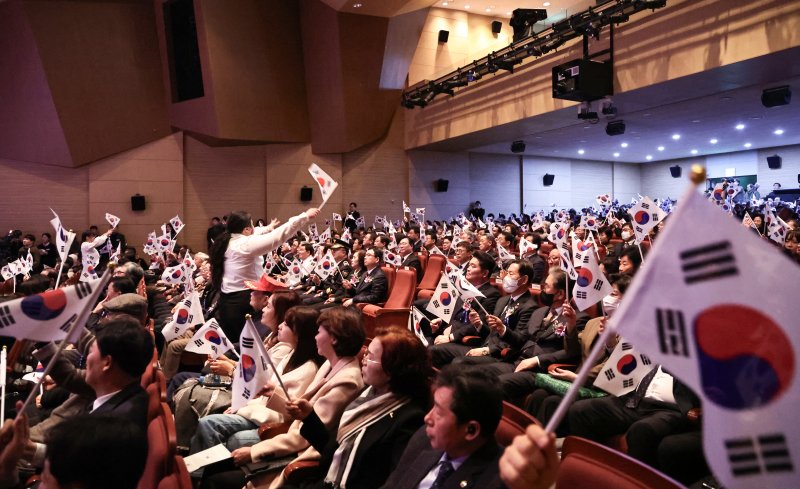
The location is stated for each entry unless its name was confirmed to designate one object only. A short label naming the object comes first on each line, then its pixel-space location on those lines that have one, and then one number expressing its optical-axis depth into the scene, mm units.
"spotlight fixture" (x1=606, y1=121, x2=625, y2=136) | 13044
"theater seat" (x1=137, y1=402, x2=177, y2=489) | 1903
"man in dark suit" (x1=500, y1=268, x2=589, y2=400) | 3537
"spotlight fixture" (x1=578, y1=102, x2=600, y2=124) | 9742
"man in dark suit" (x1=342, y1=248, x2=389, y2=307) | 6766
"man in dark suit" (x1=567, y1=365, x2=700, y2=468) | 2668
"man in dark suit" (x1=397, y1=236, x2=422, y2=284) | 7750
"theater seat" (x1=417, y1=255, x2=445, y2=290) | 7464
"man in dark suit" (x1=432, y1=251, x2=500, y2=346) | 4757
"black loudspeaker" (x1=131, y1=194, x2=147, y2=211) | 14766
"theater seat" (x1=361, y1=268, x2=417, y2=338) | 6004
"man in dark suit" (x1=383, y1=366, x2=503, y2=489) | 1712
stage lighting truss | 8844
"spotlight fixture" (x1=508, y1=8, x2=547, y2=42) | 13031
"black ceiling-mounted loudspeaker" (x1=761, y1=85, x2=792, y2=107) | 9203
